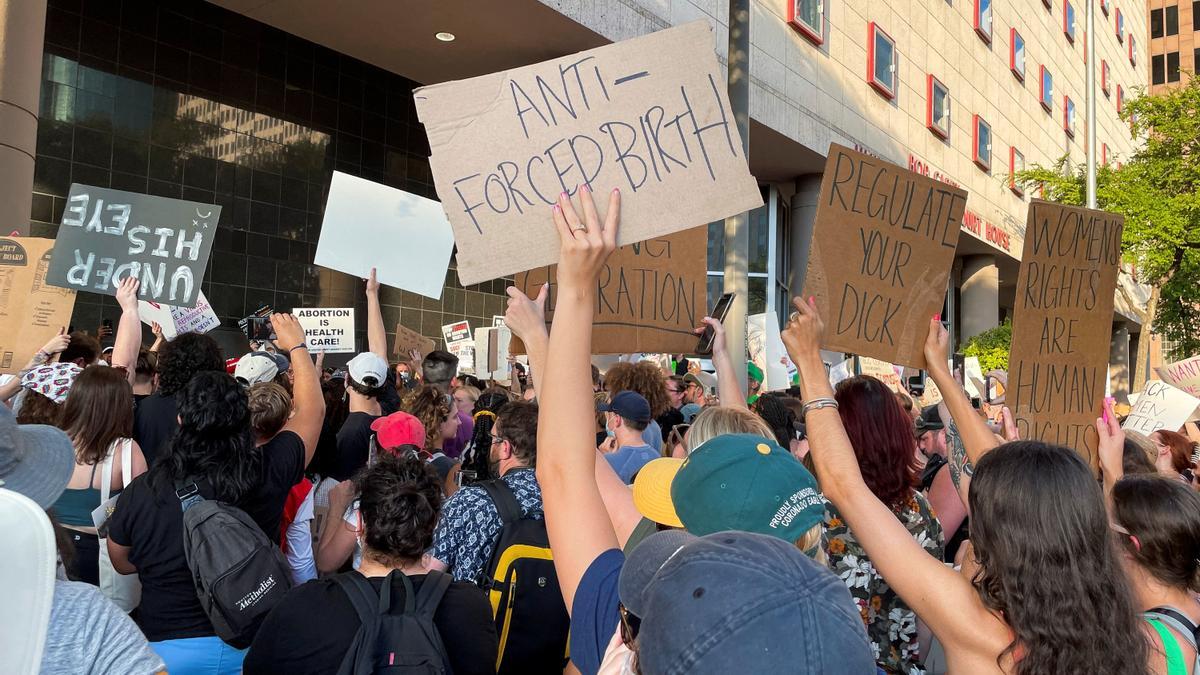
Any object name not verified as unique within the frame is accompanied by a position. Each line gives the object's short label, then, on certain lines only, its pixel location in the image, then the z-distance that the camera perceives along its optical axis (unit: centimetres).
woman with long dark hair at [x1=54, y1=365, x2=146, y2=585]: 395
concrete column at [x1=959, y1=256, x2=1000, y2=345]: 3003
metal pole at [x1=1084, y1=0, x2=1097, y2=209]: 2056
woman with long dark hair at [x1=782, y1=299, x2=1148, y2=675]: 205
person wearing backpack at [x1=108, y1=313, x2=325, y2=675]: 324
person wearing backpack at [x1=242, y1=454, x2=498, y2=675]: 273
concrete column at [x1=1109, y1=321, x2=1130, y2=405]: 4731
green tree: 2747
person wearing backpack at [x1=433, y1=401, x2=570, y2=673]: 343
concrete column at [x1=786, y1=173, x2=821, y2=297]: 2170
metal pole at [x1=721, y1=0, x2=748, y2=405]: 743
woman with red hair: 298
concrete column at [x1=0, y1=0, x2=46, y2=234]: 834
